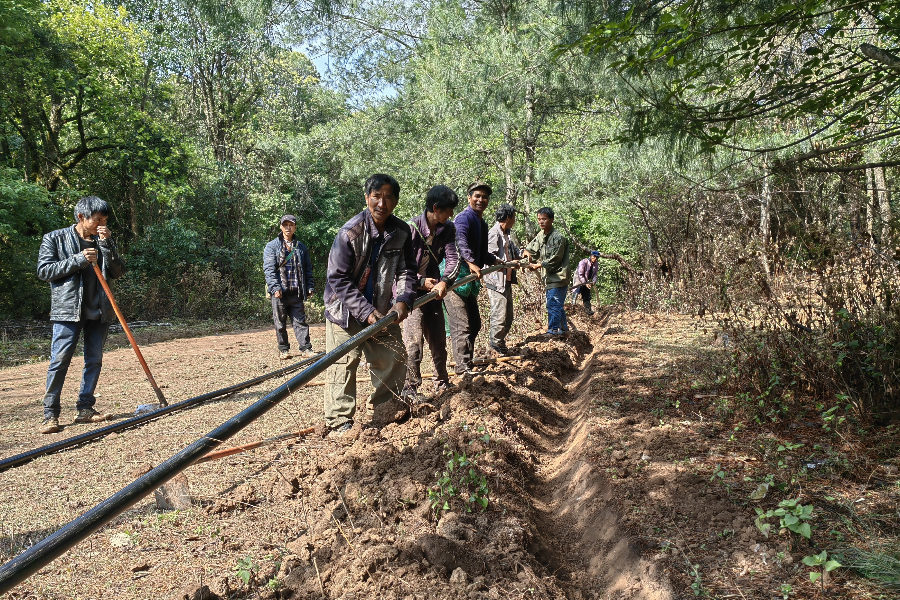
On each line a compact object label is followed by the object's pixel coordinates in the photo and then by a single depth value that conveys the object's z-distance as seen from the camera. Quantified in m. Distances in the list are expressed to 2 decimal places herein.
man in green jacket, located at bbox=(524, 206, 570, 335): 8.84
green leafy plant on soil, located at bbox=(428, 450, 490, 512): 3.35
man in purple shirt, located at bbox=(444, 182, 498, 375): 6.67
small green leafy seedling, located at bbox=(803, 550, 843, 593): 2.20
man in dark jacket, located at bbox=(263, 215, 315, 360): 9.27
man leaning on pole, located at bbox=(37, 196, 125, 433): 5.75
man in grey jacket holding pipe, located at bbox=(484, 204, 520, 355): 7.76
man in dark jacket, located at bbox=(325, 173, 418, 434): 4.51
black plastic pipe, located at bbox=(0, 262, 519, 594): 1.59
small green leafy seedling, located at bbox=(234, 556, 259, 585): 2.73
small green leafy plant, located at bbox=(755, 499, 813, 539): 2.34
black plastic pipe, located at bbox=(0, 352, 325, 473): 3.07
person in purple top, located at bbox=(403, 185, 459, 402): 5.80
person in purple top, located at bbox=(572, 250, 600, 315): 13.09
